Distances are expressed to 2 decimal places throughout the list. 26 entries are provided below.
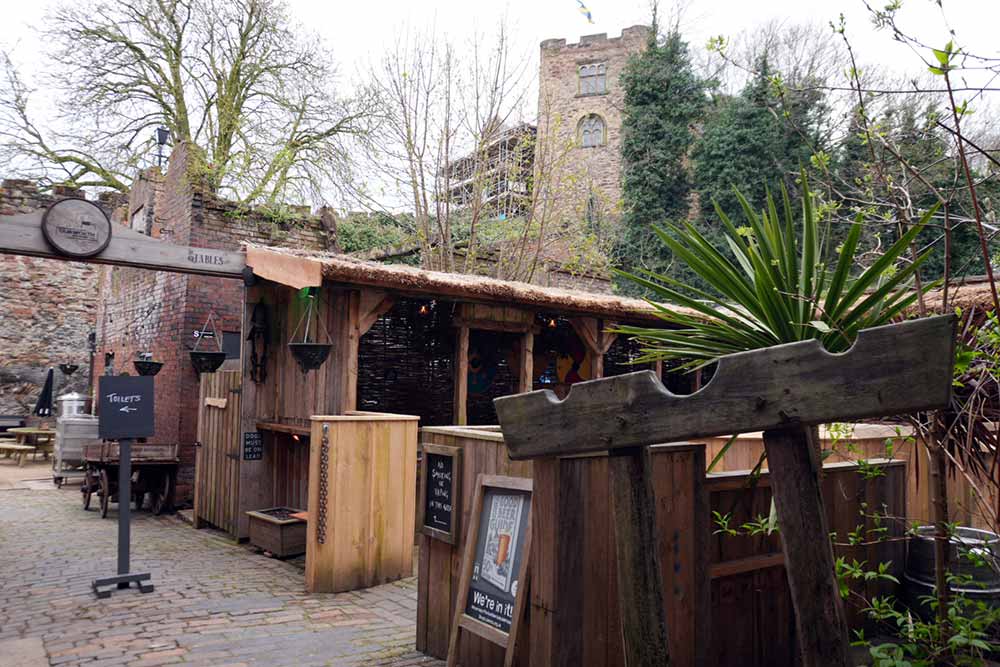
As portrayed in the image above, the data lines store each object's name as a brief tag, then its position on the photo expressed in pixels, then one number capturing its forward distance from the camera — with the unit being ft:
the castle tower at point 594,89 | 95.35
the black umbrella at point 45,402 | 57.41
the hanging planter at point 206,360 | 29.19
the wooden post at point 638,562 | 8.54
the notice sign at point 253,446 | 27.63
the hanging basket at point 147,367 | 30.55
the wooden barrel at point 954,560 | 13.66
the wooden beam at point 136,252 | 23.61
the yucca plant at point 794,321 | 6.85
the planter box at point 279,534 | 24.56
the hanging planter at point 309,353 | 23.75
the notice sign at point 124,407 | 20.88
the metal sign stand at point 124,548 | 20.42
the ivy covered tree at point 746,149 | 70.69
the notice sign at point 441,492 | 15.01
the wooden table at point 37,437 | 55.57
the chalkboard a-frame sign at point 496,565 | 12.62
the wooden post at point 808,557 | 6.82
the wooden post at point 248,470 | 27.48
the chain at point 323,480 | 20.76
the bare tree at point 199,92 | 57.77
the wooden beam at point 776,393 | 5.69
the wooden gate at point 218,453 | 28.89
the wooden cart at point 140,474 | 33.14
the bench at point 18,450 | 52.42
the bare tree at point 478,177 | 44.27
